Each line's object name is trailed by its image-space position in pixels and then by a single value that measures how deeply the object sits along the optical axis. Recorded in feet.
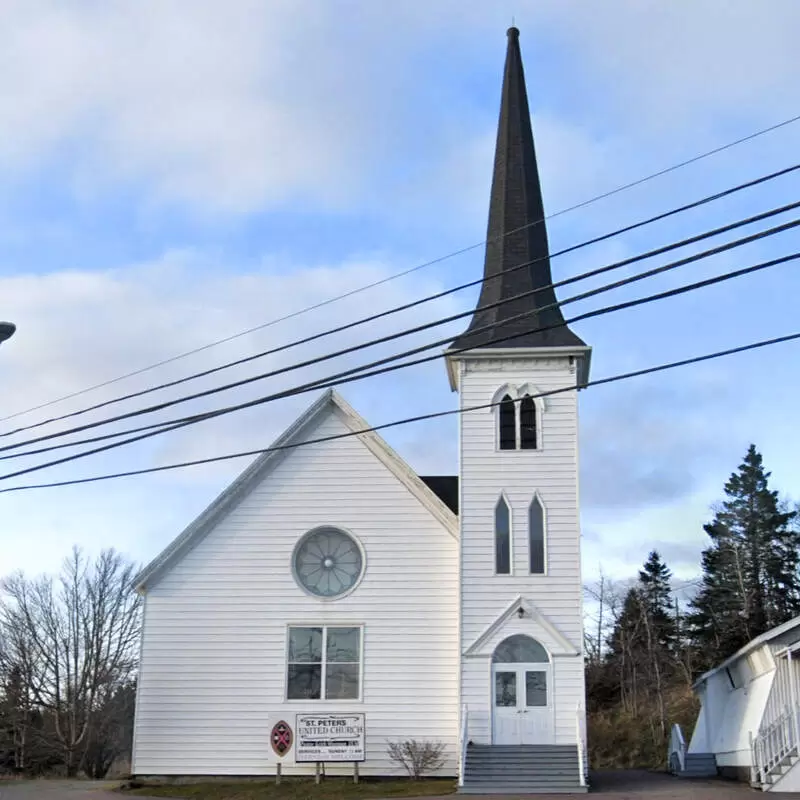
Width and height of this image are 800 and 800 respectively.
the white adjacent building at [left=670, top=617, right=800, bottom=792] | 66.59
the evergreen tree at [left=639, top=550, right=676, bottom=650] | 188.75
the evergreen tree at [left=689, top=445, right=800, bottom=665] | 162.81
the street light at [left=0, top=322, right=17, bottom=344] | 36.78
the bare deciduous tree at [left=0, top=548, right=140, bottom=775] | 119.55
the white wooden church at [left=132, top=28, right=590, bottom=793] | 77.77
